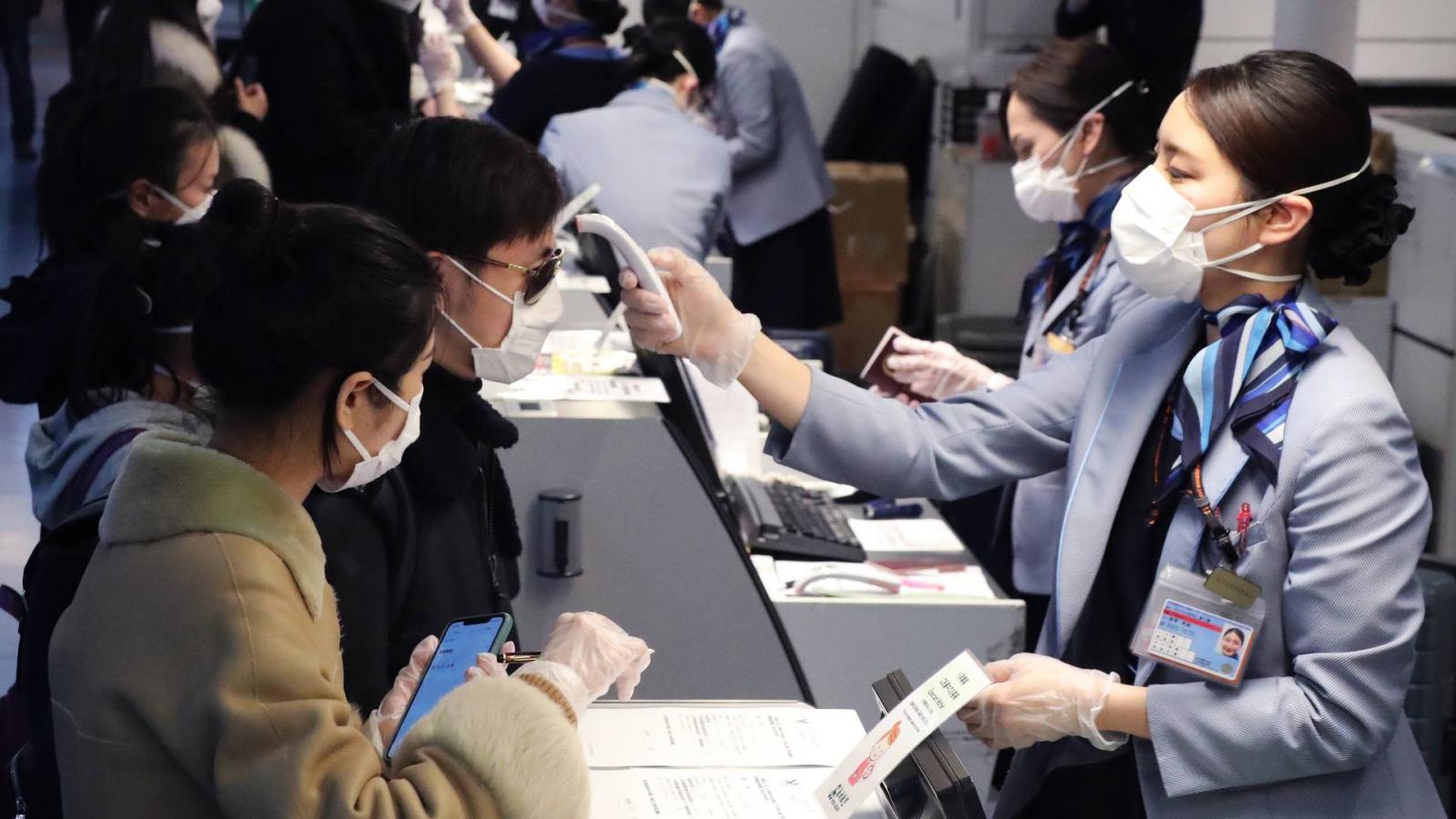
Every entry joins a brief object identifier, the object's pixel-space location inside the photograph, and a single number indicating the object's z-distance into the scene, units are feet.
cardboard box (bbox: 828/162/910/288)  25.35
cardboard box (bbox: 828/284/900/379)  25.27
